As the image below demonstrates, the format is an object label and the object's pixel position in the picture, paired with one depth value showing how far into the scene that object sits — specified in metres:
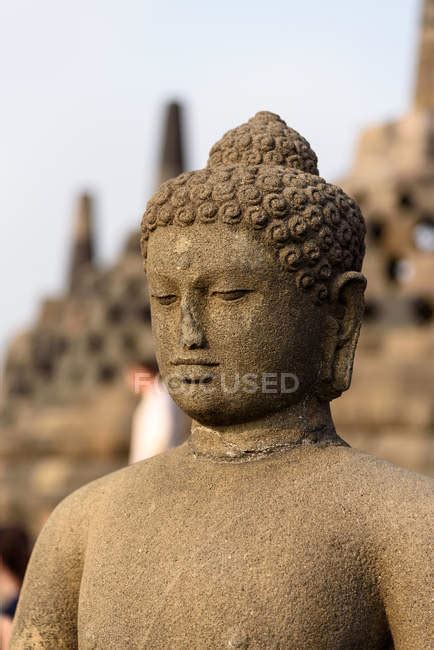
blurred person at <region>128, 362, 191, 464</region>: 13.66
